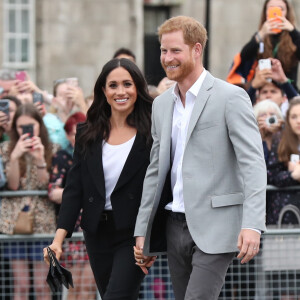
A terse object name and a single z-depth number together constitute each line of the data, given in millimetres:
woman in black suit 12531
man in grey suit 11008
